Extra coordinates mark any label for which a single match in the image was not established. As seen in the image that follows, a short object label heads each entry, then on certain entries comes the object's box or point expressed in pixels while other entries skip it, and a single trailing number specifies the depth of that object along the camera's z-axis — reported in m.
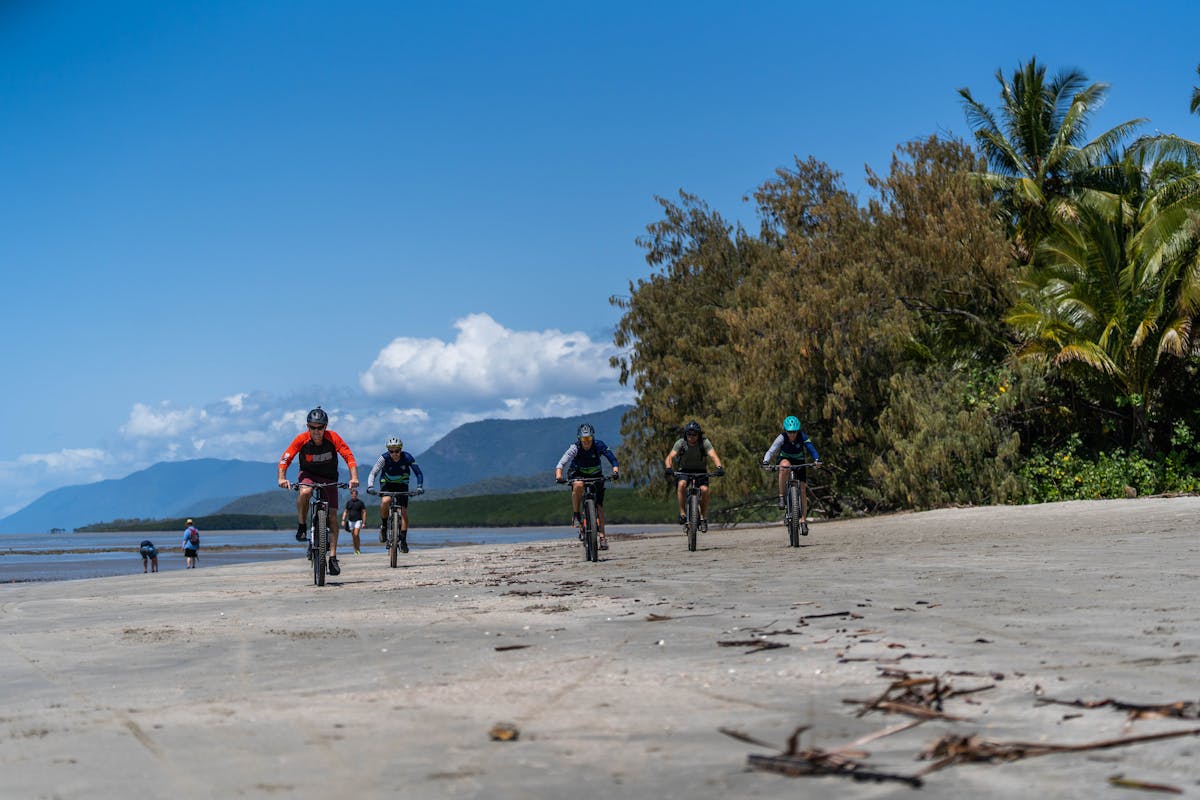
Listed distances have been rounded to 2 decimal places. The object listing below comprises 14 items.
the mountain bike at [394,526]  21.00
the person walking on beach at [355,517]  29.14
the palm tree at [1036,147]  35.25
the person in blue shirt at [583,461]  17.84
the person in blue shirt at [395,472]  21.50
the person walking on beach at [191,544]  37.72
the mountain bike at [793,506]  19.97
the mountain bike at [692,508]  20.05
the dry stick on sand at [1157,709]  4.81
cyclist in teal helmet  19.92
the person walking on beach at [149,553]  37.85
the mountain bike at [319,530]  15.35
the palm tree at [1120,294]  28.62
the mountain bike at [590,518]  18.52
